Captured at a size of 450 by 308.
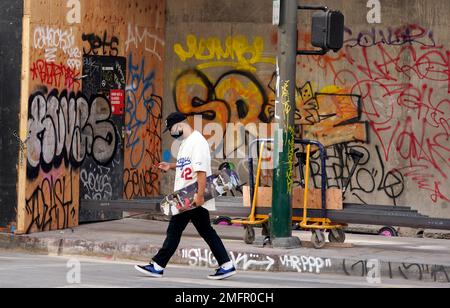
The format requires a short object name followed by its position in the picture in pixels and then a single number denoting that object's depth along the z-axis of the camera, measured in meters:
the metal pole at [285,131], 14.68
